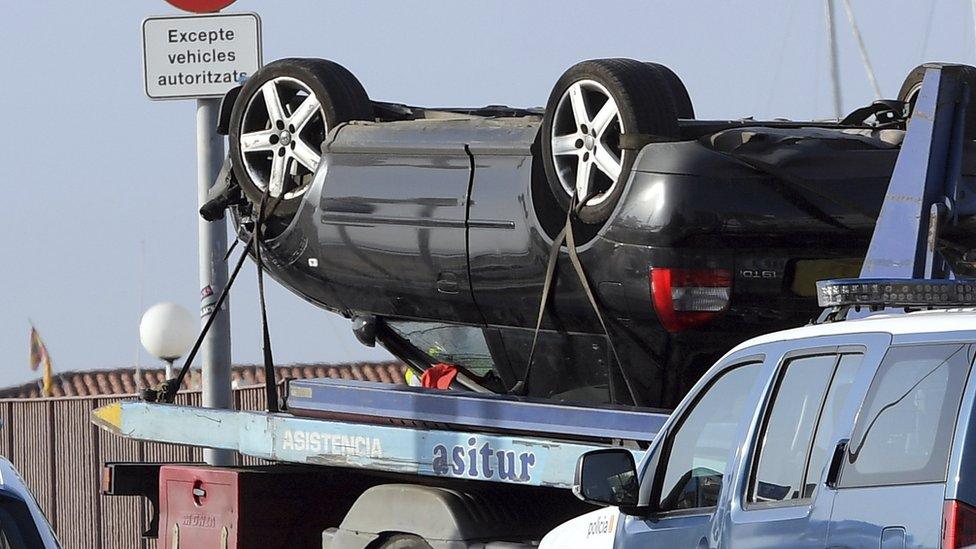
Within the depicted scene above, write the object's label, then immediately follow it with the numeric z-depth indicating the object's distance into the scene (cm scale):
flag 7219
